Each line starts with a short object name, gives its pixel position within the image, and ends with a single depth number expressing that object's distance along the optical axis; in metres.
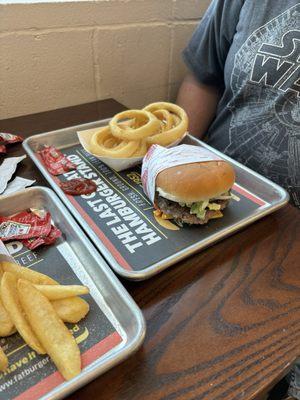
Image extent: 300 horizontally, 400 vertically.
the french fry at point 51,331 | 0.41
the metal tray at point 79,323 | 0.41
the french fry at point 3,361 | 0.41
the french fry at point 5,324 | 0.44
